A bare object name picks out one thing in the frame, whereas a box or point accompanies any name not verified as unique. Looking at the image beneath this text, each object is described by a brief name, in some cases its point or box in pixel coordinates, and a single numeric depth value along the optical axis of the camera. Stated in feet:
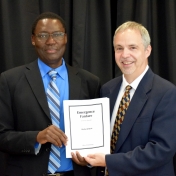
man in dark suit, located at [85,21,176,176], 7.15
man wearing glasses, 7.61
